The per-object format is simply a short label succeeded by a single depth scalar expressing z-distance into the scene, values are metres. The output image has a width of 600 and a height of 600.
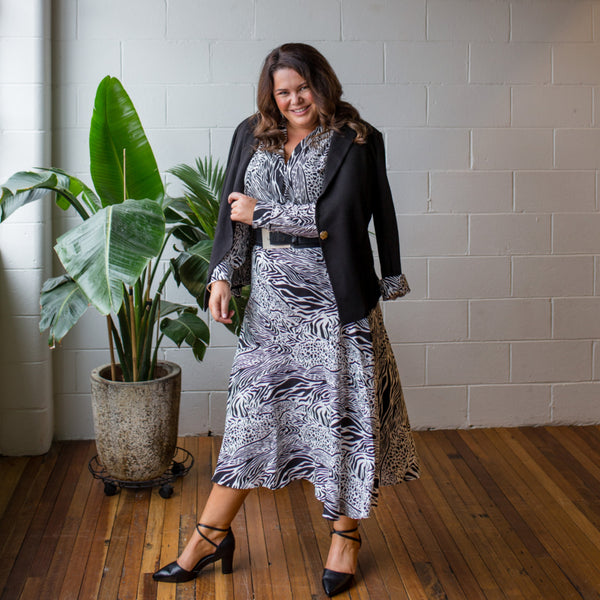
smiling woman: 1.96
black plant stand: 2.65
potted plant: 2.23
